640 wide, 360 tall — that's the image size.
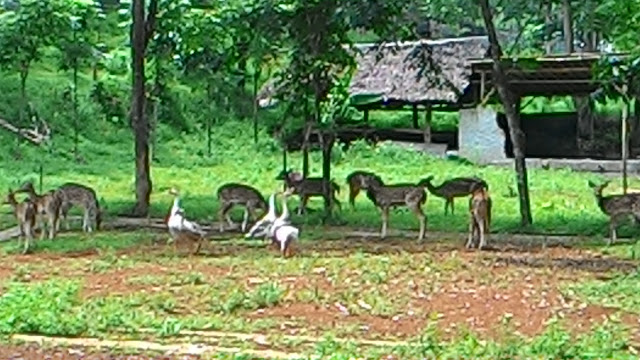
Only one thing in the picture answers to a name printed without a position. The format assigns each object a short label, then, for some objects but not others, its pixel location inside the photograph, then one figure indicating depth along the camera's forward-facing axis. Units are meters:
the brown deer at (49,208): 18.89
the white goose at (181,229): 16.83
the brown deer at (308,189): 21.83
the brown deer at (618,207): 18.92
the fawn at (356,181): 22.23
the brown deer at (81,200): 20.08
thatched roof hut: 35.59
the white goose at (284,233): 16.61
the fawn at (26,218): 17.70
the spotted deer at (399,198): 19.33
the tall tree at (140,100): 21.94
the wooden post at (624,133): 21.86
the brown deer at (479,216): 17.81
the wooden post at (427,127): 36.53
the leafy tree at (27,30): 25.81
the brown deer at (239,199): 20.48
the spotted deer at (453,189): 21.16
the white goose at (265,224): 17.97
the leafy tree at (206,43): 24.16
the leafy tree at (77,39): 27.30
